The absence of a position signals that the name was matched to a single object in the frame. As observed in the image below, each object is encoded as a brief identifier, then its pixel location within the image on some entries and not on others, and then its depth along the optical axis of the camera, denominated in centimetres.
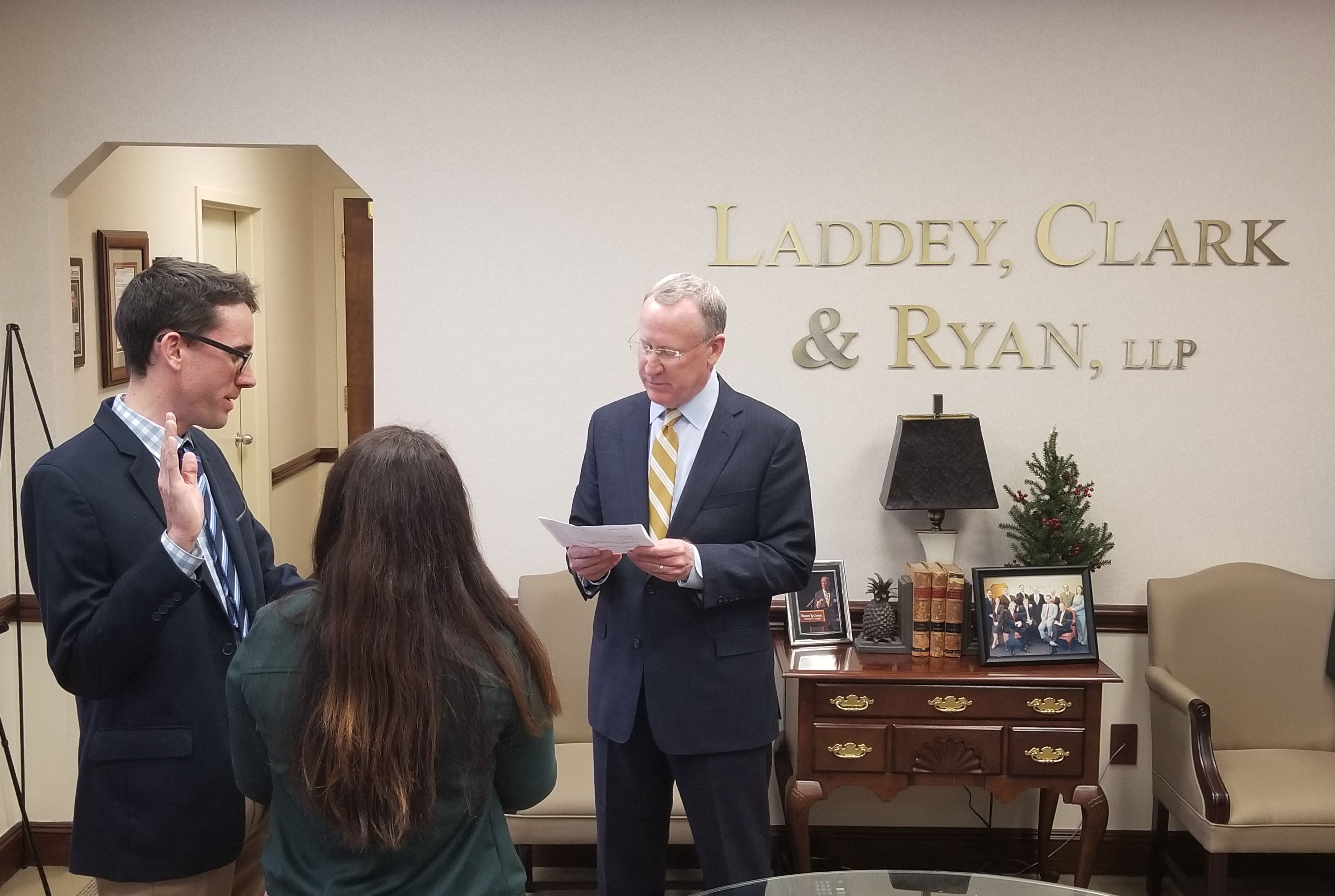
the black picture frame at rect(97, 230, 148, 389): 445
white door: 591
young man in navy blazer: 215
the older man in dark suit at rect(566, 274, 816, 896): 292
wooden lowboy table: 364
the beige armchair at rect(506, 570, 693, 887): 384
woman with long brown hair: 172
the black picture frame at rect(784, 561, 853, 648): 397
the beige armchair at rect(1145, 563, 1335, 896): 398
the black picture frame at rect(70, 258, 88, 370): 422
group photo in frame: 375
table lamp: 389
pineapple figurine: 392
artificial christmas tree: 390
